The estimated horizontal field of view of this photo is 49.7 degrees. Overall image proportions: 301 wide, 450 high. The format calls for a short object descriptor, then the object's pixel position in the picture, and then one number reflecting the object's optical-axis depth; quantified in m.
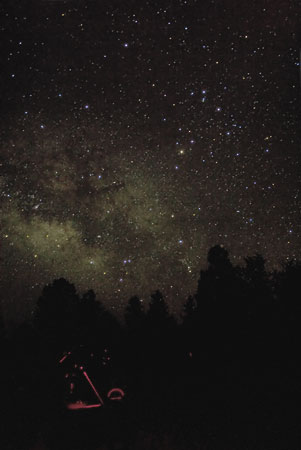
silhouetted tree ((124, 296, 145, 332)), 28.41
